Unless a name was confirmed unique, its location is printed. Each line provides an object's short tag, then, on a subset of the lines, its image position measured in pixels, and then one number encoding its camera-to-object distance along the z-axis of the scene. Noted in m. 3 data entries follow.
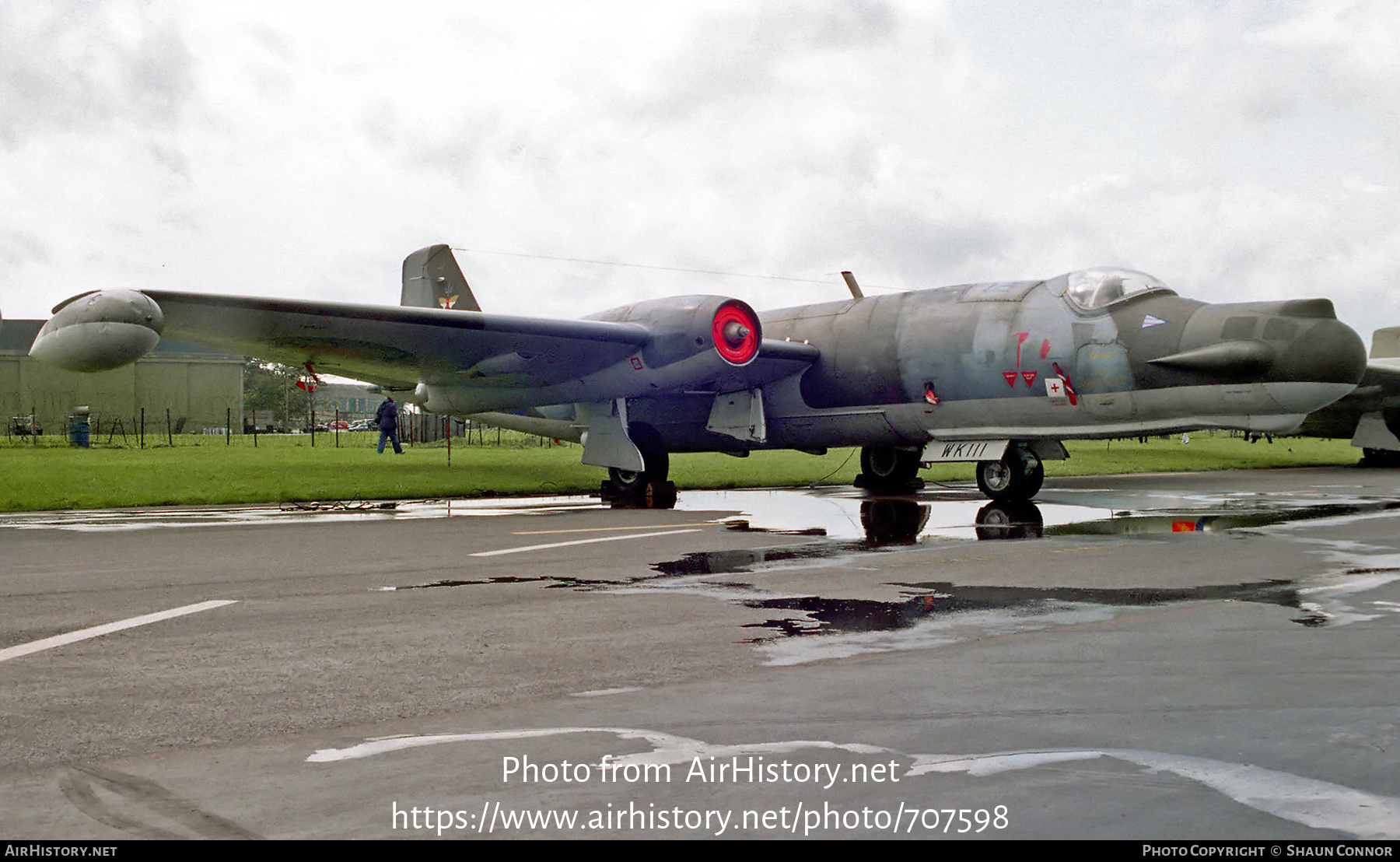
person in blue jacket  33.84
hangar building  84.06
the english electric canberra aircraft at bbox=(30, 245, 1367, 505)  14.06
